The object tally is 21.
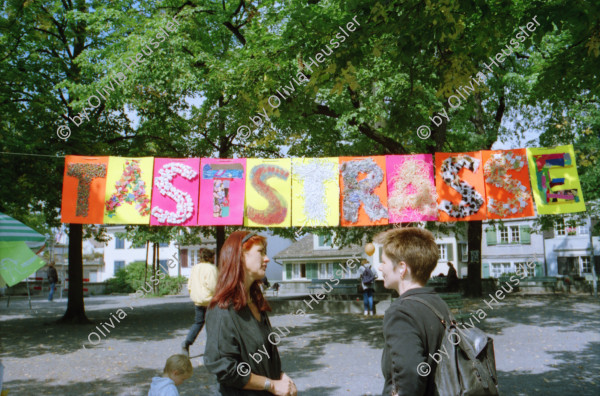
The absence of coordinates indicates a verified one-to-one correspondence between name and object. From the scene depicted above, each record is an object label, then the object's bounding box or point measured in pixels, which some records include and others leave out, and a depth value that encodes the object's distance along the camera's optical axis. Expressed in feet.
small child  14.40
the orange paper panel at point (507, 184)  31.60
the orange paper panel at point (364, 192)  33.42
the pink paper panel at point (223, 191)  33.24
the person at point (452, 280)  74.18
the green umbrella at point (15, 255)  13.96
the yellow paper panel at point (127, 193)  32.50
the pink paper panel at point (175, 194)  32.99
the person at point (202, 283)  27.91
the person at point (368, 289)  54.85
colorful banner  32.17
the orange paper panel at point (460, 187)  32.48
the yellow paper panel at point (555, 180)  30.66
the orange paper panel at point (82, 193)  32.37
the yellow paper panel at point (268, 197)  33.32
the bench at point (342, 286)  83.66
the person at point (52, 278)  91.91
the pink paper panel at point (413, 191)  32.73
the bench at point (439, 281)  90.88
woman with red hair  9.16
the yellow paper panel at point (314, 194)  33.37
